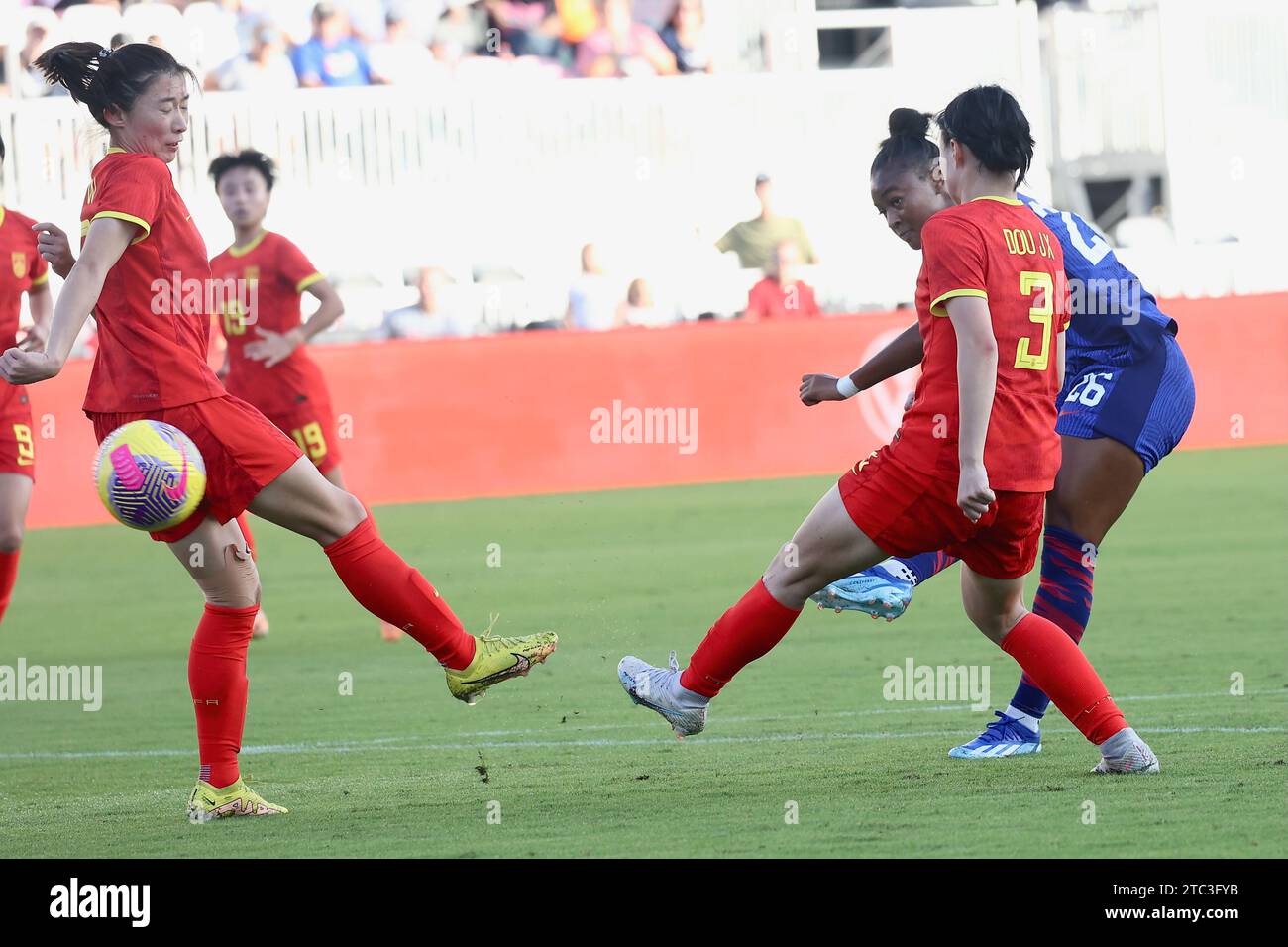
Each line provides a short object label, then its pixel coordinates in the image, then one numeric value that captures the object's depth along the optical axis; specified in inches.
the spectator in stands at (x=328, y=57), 805.9
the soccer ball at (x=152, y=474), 211.8
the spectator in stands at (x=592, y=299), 724.7
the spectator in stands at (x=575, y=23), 864.9
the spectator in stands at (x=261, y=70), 788.6
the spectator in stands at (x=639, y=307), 712.4
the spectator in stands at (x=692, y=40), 858.8
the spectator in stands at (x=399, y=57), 826.2
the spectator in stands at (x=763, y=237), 756.0
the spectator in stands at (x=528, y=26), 861.8
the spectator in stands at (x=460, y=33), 840.3
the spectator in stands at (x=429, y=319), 695.1
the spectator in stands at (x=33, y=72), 762.8
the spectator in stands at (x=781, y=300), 698.2
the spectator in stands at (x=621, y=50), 855.7
